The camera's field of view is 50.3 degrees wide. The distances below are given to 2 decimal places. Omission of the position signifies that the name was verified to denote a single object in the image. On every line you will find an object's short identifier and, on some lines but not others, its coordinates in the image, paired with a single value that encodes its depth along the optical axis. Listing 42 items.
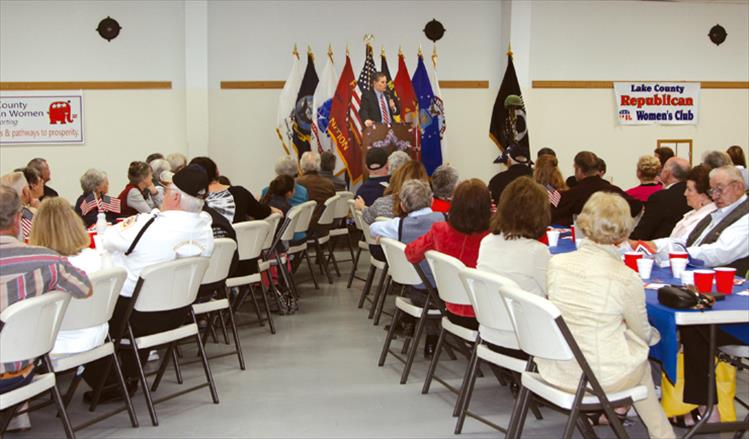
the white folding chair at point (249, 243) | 5.25
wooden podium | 9.12
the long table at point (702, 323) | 2.92
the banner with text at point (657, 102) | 10.56
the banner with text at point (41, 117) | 9.49
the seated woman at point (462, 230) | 4.11
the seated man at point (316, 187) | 7.38
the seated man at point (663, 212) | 5.34
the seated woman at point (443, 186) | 5.45
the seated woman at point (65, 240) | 3.50
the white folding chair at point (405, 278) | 4.38
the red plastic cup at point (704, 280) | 3.18
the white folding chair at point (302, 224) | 6.60
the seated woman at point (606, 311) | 2.85
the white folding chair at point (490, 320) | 3.16
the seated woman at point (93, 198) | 6.04
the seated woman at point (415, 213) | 4.89
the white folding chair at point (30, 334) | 2.83
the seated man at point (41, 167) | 6.58
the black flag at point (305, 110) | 9.55
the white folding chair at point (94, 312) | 3.37
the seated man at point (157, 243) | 3.95
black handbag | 2.95
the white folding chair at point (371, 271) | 5.81
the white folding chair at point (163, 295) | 3.75
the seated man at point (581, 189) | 5.81
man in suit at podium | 9.27
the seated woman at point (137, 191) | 6.40
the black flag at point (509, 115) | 9.79
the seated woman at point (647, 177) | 6.40
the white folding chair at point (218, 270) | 4.52
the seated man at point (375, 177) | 6.79
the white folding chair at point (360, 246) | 6.78
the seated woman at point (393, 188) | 5.79
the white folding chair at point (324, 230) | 7.28
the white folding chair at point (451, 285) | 3.70
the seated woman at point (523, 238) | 3.63
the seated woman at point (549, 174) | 6.17
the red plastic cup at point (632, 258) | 3.65
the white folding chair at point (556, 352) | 2.75
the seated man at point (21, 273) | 3.00
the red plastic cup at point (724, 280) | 3.17
